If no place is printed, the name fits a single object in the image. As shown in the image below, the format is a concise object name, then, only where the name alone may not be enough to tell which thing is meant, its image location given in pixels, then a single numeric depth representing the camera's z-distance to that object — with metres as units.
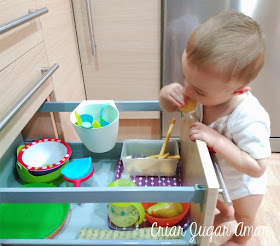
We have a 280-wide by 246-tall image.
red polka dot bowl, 0.80
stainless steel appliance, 1.14
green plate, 0.65
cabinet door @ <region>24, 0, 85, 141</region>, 0.84
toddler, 0.51
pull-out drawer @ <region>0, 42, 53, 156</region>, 0.59
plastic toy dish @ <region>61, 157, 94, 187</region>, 0.72
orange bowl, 0.65
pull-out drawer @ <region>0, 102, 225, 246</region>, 0.50
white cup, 0.68
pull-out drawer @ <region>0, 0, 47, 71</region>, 0.57
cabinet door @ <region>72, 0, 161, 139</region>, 1.14
